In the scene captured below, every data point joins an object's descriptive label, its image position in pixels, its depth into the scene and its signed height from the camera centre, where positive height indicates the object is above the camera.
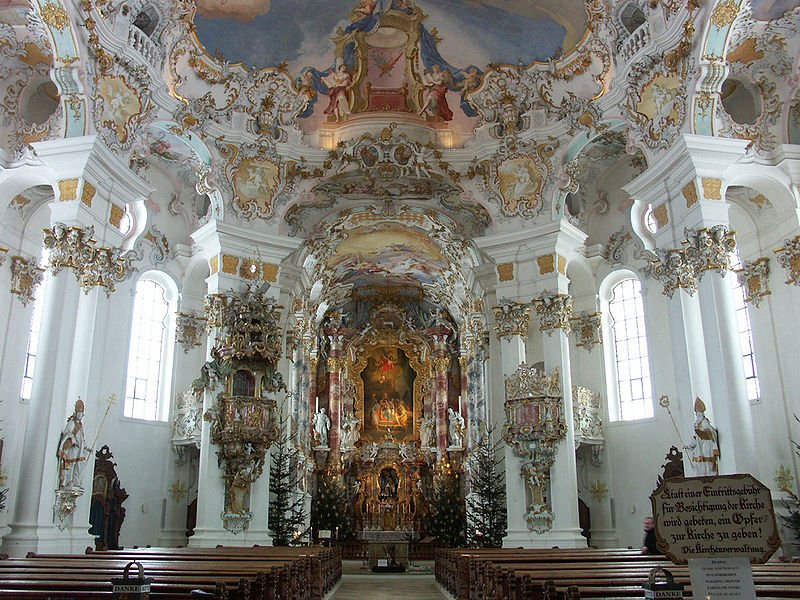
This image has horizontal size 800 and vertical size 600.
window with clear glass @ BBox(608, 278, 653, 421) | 19.25 +4.08
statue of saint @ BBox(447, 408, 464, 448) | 31.64 +3.50
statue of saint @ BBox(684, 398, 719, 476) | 12.41 +1.06
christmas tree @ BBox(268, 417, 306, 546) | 17.92 +0.39
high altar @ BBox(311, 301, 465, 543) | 32.06 +4.47
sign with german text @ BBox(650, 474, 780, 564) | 4.70 -0.02
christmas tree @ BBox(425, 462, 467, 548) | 26.48 +0.05
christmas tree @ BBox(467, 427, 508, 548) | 18.08 +0.28
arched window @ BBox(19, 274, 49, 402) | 16.56 +3.59
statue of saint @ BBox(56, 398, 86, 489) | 12.43 +1.04
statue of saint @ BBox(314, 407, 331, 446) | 31.22 +3.66
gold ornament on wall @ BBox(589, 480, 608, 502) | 18.98 +0.61
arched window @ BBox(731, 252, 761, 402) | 16.20 +3.65
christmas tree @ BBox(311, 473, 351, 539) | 28.91 +0.39
